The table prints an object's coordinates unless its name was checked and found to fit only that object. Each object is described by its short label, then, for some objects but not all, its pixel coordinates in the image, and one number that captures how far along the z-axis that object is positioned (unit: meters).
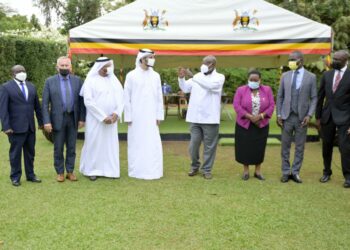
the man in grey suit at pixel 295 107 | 6.44
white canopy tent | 8.98
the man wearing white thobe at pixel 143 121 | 6.85
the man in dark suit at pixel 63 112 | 6.30
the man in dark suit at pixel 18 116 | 6.05
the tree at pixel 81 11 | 36.62
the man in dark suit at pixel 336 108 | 6.34
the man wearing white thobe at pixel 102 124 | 6.61
